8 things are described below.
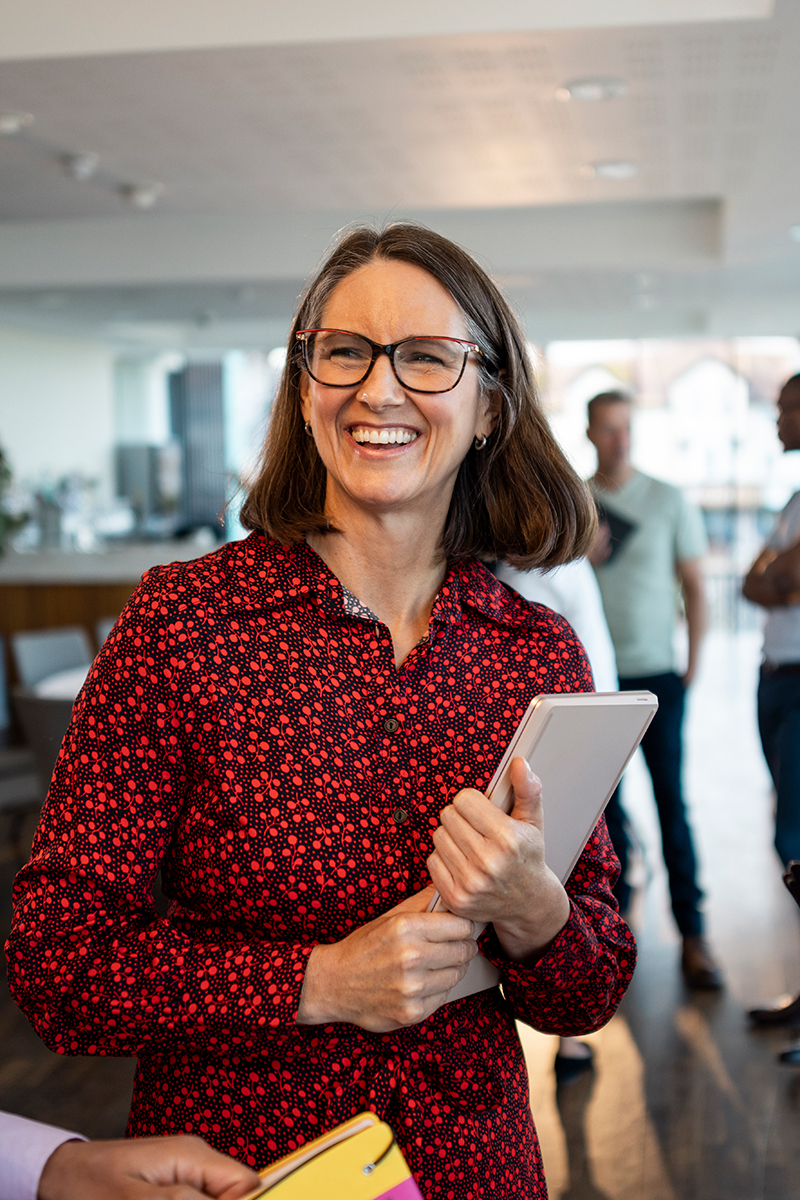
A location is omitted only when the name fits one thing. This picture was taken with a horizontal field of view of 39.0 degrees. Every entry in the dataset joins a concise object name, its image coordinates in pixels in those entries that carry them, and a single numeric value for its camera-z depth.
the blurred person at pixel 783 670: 3.35
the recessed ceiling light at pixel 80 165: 5.27
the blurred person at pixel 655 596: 3.90
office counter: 7.52
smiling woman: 1.04
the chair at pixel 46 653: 5.18
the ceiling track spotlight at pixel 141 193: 5.92
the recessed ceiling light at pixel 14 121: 4.62
